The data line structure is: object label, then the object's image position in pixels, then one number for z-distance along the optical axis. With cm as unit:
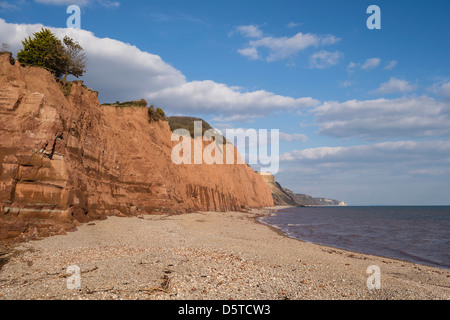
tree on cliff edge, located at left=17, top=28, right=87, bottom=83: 2386
